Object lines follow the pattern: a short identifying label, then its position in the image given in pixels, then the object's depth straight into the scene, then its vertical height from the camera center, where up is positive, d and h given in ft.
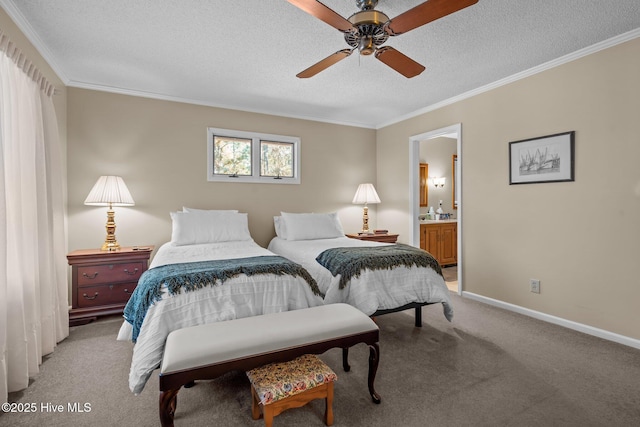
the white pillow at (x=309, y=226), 13.14 -0.79
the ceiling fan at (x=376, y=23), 5.59 +3.77
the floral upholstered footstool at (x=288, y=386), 4.95 -2.98
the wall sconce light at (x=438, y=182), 20.18 +1.72
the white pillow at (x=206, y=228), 11.38 -0.71
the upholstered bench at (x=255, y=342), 4.64 -2.30
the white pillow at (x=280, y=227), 13.69 -0.84
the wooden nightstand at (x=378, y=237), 15.10 -1.45
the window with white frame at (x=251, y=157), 13.99 +2.53
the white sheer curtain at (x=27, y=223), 6.27 -0.28
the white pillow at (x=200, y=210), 12.50 -0.01
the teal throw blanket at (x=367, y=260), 8.63 -1.53
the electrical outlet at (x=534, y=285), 10.43 -2.72
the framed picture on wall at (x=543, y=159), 9.62 +1.60
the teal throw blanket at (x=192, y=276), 6.15 -1.46
